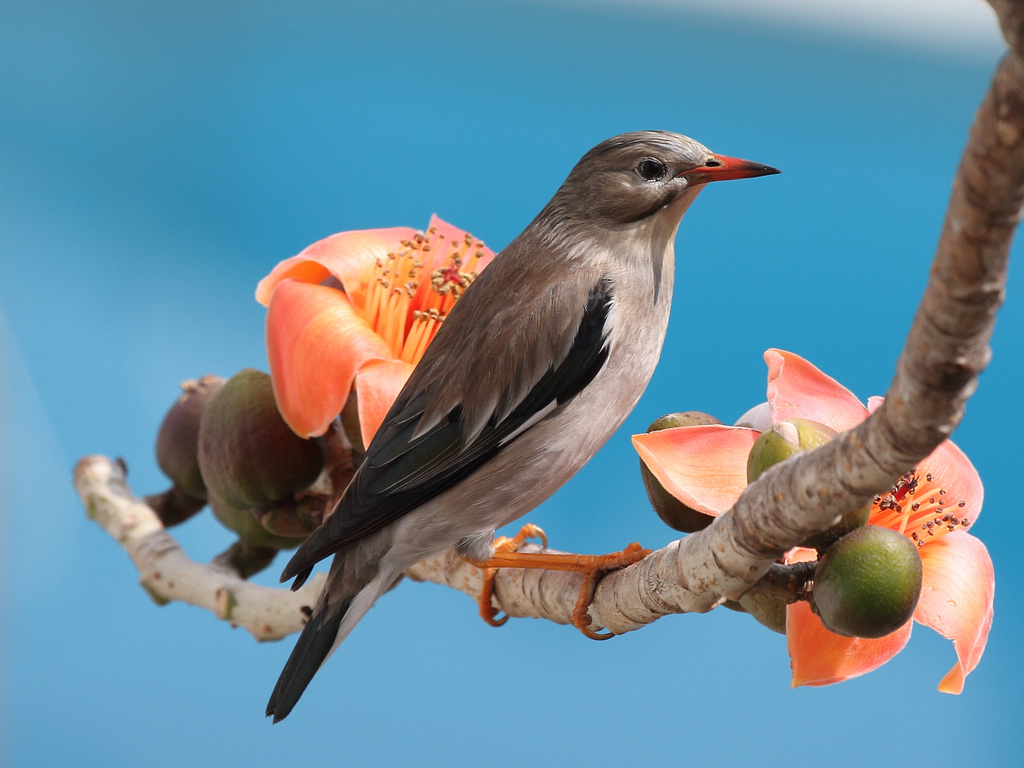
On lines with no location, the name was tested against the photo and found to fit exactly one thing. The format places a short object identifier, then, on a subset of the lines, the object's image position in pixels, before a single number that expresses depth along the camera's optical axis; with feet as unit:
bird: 18.56
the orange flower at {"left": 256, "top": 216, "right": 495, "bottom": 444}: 18.62
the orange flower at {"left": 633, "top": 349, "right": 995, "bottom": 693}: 18.35
